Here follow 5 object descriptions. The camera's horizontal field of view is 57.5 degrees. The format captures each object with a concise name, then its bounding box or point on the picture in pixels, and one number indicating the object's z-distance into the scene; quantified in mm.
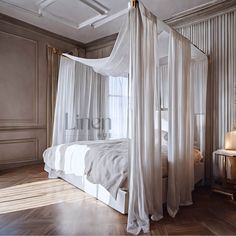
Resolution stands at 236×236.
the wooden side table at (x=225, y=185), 3113
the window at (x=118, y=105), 5043
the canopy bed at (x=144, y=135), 2307
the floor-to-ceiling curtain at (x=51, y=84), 5387
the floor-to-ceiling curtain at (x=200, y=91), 3666
